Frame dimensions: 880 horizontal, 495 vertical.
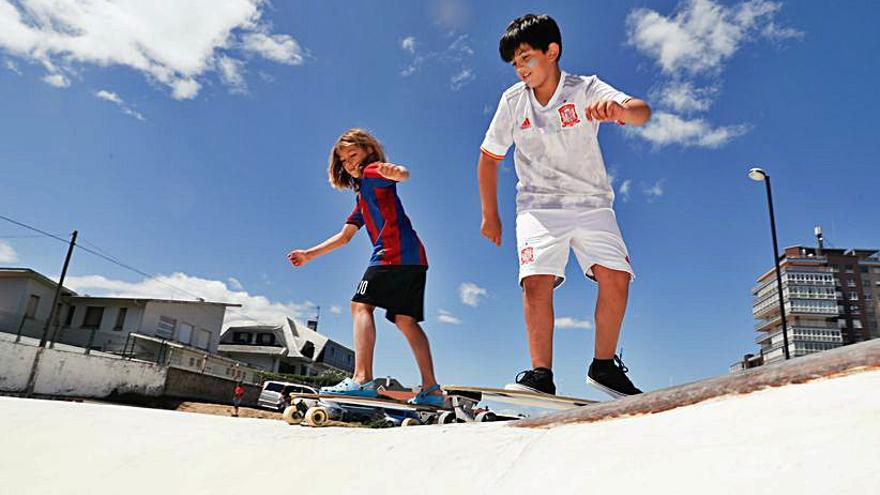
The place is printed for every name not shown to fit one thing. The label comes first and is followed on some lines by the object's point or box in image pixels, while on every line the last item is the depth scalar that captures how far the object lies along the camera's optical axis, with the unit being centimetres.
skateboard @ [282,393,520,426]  291
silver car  1912
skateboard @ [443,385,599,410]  247
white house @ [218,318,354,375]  4084
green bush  3241
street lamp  1150
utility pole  2055
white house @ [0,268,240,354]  2716
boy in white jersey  258
